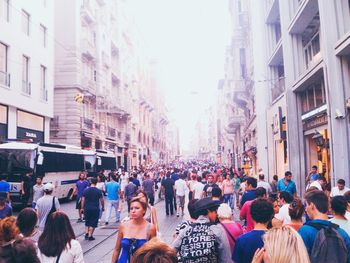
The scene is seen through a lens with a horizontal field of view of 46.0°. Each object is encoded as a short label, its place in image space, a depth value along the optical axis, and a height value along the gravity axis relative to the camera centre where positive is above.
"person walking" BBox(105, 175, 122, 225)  14.38 -0.87
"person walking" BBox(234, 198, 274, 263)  4.16 -0.71
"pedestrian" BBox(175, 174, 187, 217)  16.64 -0.91
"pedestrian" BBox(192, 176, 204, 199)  14.83 -0.79
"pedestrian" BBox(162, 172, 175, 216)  16.91 -0.96
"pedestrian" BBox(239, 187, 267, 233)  6.69 -0.77
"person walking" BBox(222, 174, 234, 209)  15.95 -0.84
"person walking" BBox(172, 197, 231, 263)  4.19 -0.78
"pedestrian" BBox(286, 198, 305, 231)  5.22 -0.61
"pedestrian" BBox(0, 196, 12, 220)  8.30 -0.73
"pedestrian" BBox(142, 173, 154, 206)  17.02 -0.69
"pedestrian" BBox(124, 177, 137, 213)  15.23 -0.75
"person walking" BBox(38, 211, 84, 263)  4.22 -0.74
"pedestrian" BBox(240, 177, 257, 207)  8.72 -0.39
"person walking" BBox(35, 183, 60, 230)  8.77 -0.73
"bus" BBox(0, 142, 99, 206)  19.83 +0.42
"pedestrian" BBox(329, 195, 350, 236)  5.02 -0.56
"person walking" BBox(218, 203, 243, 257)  5.02 -0.72
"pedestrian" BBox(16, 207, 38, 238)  4.87 -0.60
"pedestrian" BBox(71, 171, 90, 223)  15.07 -0.59
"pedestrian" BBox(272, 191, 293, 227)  6.58 -0.68
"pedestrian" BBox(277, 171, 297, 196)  12.14 -0.57
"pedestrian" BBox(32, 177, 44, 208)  12.89 -0.57
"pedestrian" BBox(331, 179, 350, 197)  10.12 -0.61
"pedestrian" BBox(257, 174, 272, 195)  11.56 -0.49
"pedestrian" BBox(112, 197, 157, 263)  4.73 -0.75
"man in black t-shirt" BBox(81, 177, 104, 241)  11.56 -1.05
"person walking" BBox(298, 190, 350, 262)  3.83 -0.69
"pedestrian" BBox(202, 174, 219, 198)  12.79 -0.70
